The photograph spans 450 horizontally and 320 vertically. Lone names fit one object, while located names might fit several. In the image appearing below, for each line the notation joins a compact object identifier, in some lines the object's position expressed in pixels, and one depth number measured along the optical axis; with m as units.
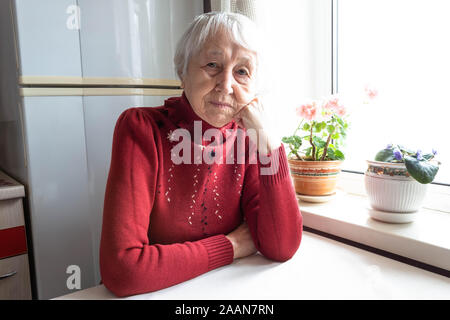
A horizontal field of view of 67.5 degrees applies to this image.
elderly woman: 0.78
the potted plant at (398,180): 0.89
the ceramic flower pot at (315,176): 1.20
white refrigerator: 1.19
